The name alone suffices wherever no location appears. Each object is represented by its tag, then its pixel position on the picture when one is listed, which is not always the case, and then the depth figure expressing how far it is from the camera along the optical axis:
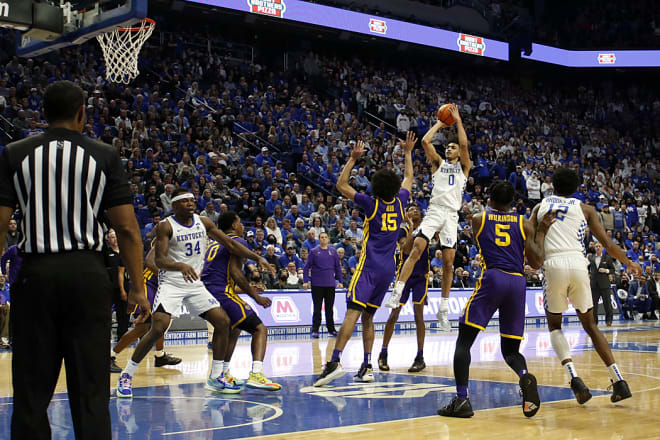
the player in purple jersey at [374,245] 7.92
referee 3.30
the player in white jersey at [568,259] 7.03
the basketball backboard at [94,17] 9.46
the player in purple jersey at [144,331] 8.09
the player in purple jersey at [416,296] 9.44
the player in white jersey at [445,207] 9.28
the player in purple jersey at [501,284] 6.30
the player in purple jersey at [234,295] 7.62
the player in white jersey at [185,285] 7.36
